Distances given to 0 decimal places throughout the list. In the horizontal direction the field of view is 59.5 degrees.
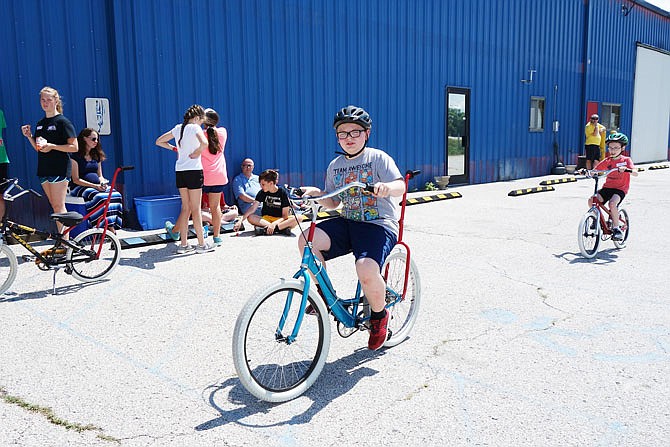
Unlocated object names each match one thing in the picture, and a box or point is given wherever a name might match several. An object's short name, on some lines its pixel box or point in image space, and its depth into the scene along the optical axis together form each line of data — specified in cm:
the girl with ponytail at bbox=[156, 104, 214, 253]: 707
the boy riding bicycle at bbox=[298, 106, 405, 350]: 365
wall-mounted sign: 855
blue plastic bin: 880
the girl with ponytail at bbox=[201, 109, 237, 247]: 801
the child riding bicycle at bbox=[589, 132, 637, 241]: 736
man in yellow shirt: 1805
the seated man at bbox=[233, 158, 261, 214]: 994
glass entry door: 1480
